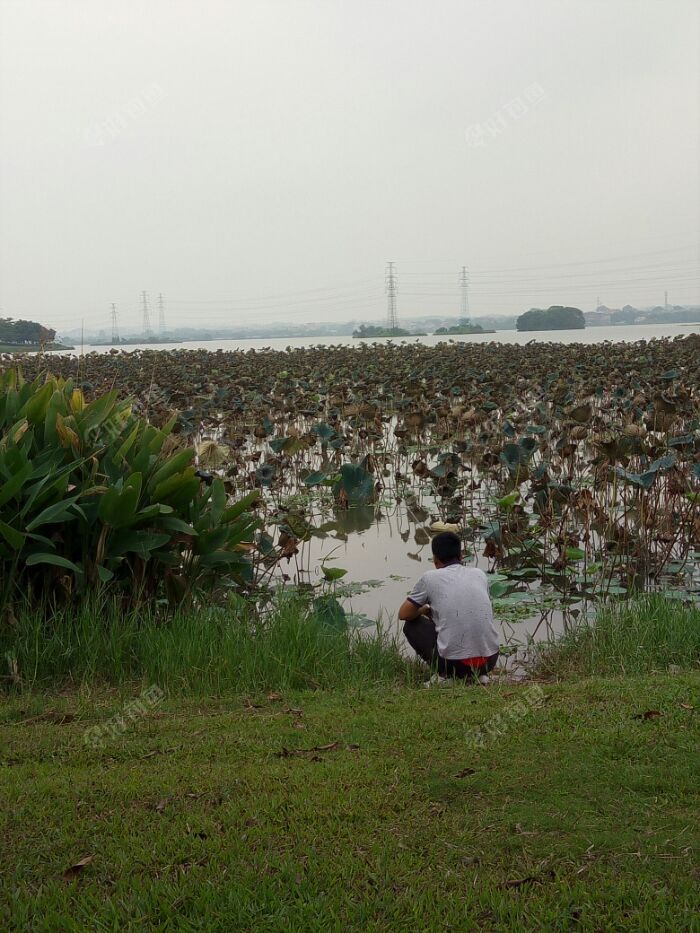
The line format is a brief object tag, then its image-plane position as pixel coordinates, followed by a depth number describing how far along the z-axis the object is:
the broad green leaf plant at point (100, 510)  5.23
